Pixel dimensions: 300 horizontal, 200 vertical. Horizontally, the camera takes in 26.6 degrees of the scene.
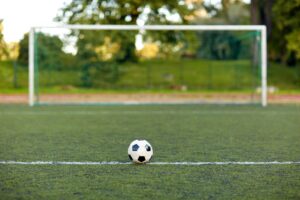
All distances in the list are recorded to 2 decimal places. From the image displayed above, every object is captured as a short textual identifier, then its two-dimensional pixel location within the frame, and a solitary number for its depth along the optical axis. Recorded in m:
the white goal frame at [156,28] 17.70
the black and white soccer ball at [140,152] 6.55
